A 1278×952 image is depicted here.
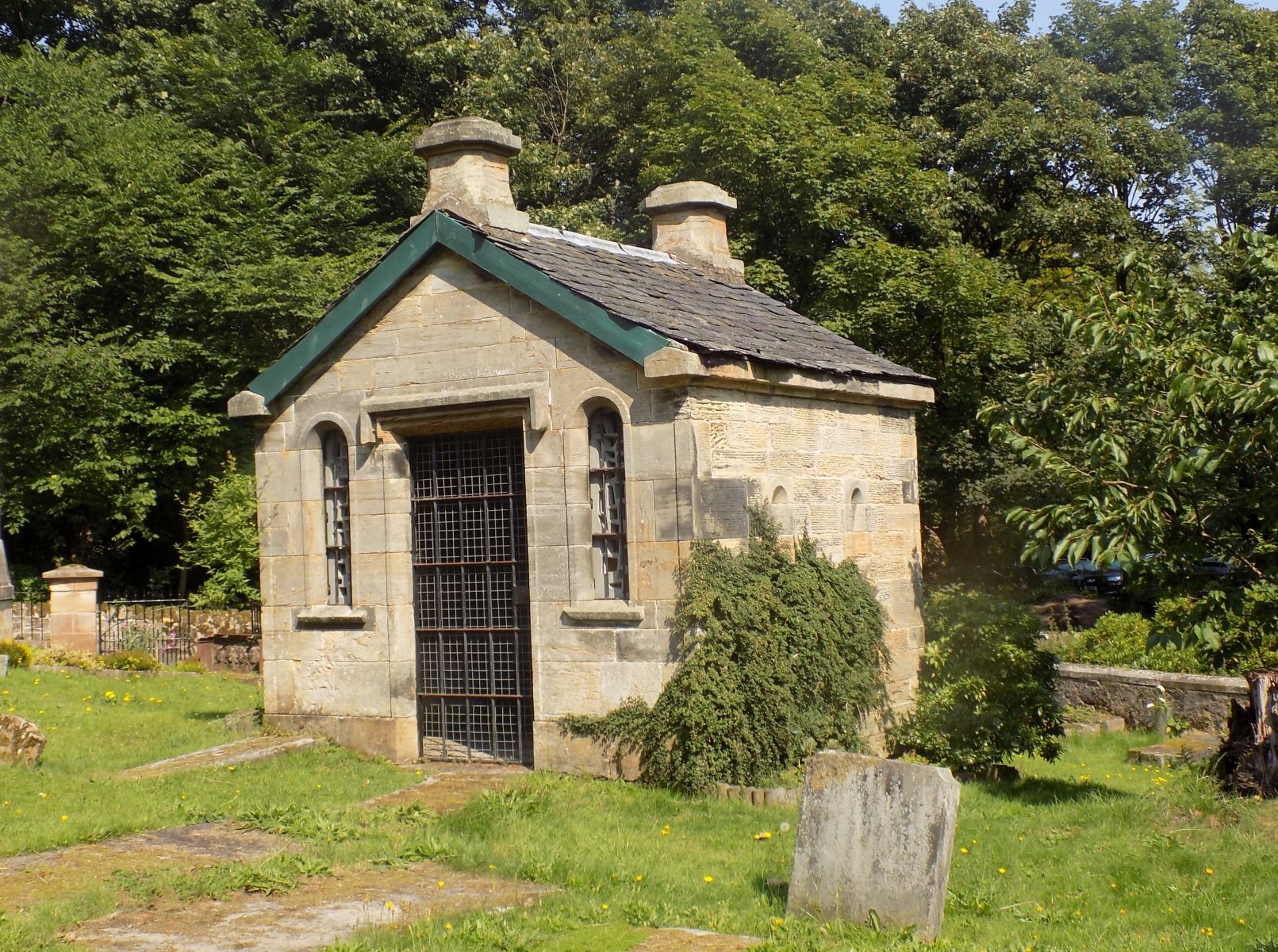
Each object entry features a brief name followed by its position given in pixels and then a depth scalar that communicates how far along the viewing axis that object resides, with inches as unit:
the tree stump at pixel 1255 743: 408.8
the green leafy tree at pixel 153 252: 1037.8
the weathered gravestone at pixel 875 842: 287.1
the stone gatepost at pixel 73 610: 914.1
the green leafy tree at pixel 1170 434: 367.6
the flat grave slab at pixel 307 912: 287.6
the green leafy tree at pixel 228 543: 989.8
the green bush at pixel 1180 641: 391.9
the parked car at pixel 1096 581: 1290.6
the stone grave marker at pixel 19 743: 473.4
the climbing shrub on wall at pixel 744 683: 439.8
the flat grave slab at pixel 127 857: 325.7
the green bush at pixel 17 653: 822.5
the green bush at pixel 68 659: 848.9
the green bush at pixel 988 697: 466.6
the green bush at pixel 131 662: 852.0
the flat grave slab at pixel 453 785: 427.2
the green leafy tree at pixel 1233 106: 1205.1
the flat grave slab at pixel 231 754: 471.5
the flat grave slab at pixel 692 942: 272.2
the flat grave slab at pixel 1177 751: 497.0
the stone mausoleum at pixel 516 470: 461.1
